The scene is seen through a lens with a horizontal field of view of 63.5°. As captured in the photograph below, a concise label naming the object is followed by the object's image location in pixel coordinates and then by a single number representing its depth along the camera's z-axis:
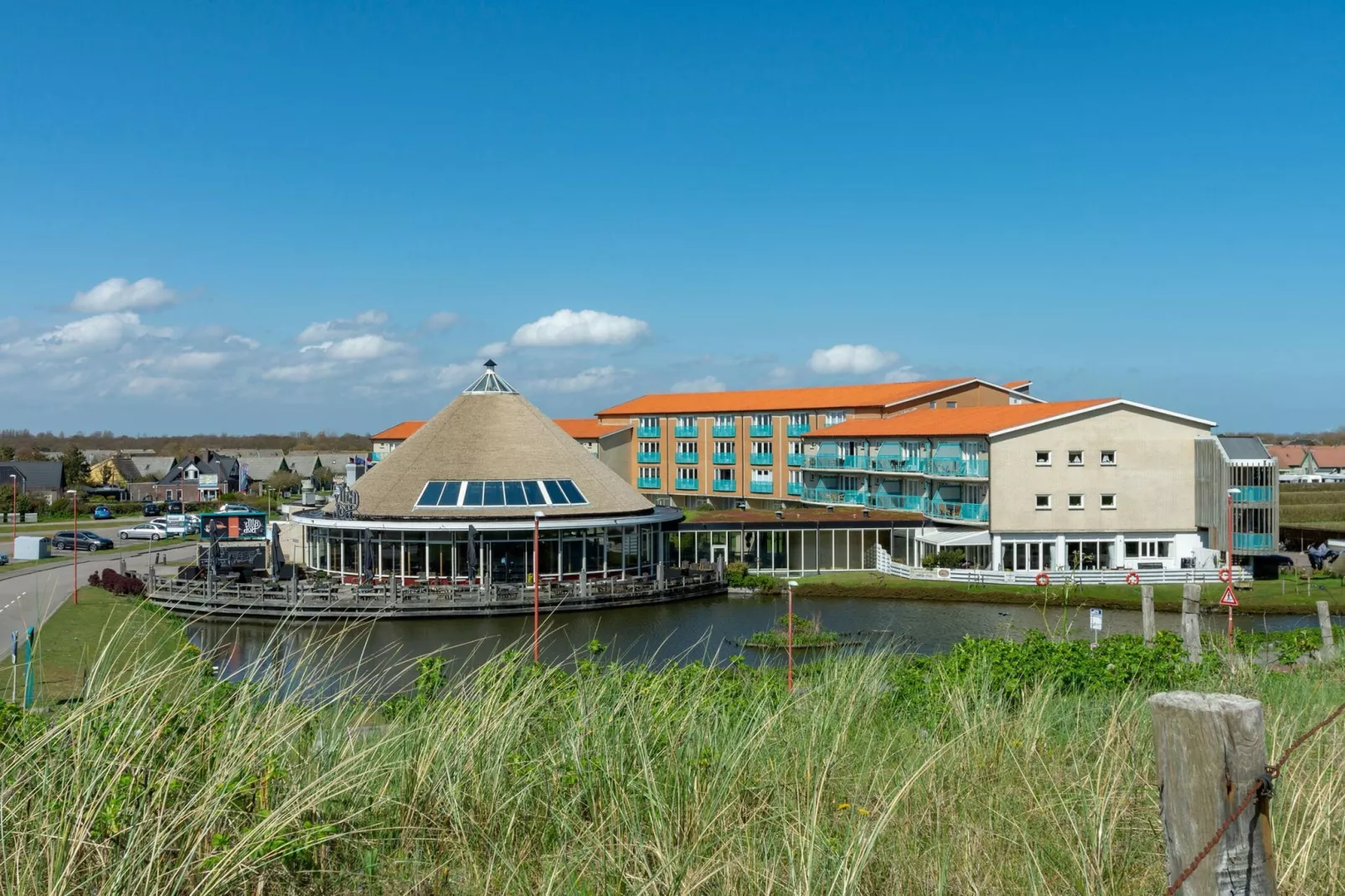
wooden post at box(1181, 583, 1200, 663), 15.86
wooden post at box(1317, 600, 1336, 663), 15.87
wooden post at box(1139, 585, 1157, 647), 19.27
